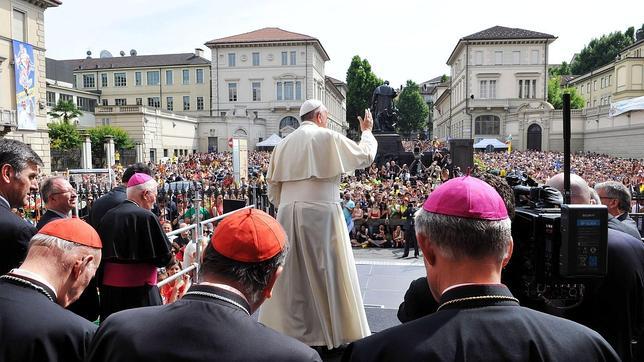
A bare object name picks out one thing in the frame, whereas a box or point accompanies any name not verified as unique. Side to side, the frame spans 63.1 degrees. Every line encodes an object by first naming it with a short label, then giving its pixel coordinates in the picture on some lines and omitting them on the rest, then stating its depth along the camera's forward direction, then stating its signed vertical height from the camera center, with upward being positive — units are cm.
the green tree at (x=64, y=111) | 5531 +558
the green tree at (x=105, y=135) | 4809 +238
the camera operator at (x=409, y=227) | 1123 -148
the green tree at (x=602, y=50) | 8238 +1762
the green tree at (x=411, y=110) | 10494 +1012
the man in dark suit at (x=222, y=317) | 160 -50
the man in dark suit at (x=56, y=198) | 425 -28
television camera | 221 -41
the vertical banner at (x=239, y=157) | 1559 +15
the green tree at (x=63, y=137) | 4599 +235
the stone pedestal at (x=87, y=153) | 2790 +52
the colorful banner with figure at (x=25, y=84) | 3586 +553
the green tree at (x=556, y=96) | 7800 +967
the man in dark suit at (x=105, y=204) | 489 -38
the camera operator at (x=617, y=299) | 284 -76
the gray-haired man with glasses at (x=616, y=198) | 450 -34
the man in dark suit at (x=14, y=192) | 300 -19
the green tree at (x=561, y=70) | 10394 +1810
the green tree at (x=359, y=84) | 8400 +1234
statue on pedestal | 2412 +236
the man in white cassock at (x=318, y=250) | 416 -71
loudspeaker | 2079 +32
